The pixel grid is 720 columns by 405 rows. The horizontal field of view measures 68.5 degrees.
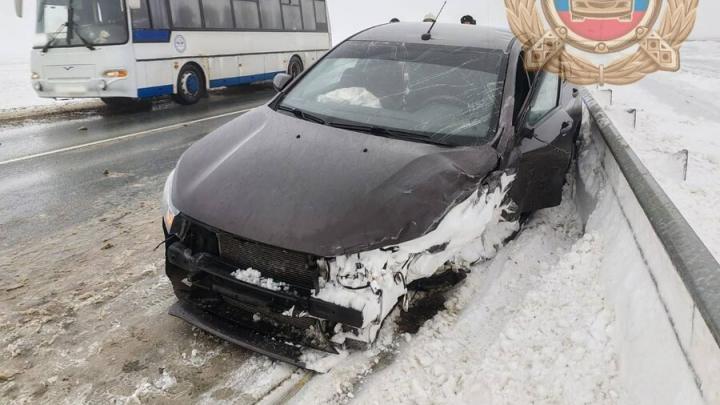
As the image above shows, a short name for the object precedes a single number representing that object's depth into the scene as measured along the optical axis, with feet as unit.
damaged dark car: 8.77
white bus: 34.65
